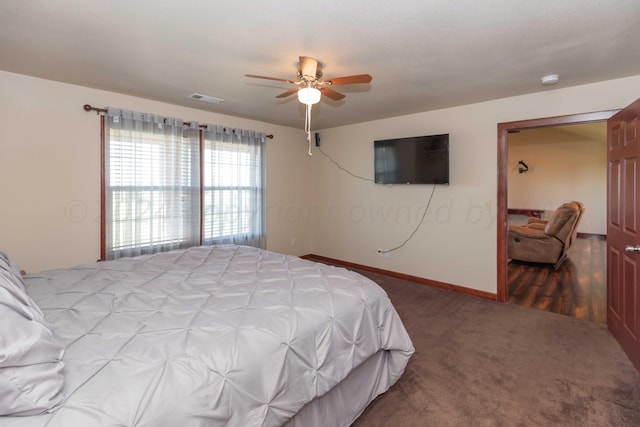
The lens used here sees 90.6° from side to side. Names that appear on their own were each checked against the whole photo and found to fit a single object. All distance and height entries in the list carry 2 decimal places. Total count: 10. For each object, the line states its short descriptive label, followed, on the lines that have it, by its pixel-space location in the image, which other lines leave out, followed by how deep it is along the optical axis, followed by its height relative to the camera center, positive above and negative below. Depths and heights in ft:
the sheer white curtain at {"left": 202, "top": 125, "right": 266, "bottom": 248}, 13.76 +1.19
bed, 3.46 -1.84
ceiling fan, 7.51 +3.35
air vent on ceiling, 11.33 +4.23
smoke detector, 9.22 +3.98
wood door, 7.37 -0.44
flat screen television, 13.06 +2.32
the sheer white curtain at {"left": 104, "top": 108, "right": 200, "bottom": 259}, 11.15 +1.10
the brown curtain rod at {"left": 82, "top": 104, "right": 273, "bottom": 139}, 10.45 +3.49
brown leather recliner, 15.97 -1.38
